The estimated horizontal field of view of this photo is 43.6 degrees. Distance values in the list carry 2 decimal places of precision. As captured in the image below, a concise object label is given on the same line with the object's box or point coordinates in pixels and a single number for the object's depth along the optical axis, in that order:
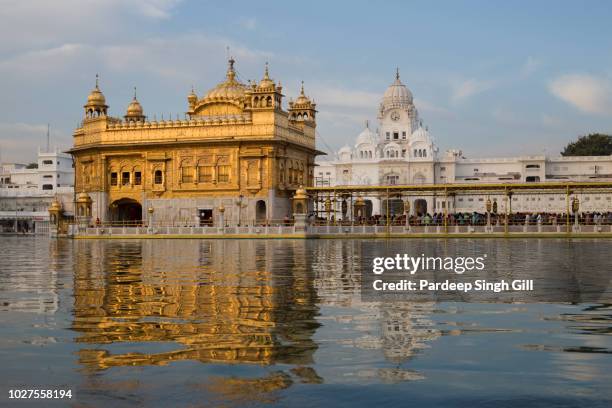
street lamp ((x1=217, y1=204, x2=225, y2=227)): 50.08
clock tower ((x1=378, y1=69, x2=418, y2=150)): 105.00
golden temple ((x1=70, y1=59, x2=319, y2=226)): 52.59
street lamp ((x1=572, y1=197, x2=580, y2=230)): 45.21
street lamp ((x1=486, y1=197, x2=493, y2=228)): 46.37
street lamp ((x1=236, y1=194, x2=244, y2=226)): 52.59
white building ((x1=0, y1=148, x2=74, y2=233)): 79.81
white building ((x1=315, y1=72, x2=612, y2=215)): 91.06
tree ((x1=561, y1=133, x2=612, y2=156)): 104.44
